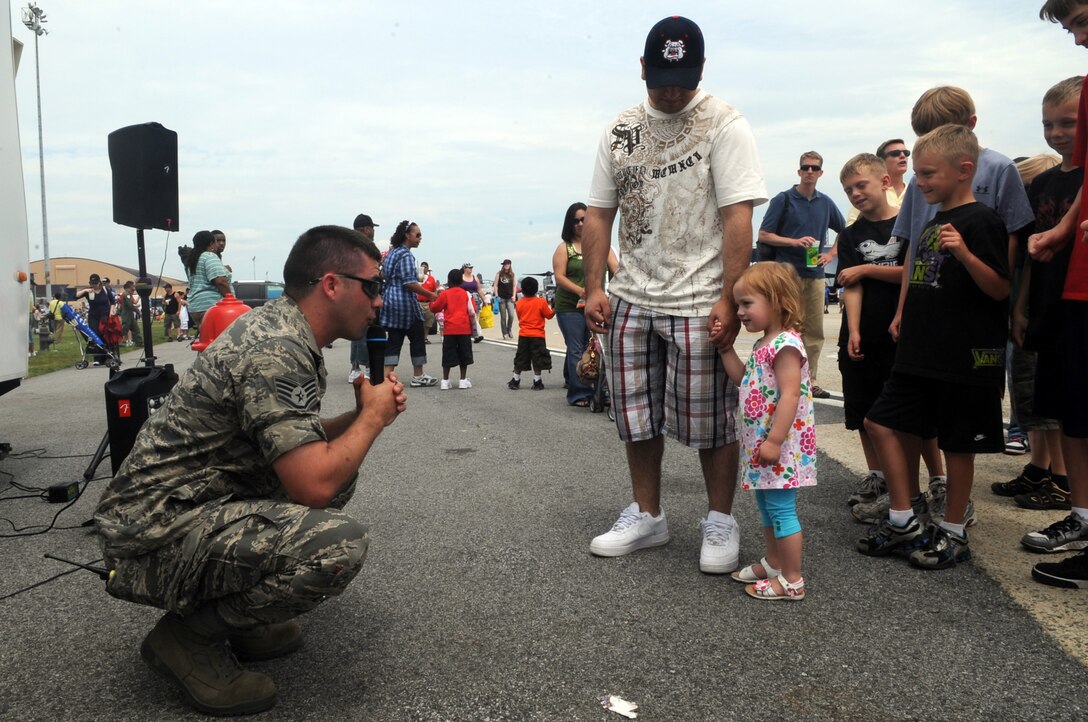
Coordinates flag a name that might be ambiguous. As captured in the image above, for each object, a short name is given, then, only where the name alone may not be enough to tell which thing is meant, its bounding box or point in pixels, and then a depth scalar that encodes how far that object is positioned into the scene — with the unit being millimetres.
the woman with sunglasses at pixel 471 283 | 17709
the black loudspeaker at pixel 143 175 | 5477
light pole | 37906
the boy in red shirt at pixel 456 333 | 10477
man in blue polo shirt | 7367
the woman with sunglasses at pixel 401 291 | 9961
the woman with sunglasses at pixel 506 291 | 22344
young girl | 3037
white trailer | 5254
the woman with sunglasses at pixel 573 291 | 8047
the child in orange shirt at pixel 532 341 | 10328
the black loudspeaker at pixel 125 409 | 4414
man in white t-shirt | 3357
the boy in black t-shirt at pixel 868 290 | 4172
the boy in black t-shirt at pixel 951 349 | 3361
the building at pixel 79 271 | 101750
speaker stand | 5214
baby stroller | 5746
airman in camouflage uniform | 2281
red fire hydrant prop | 5809
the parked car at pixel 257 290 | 43806
